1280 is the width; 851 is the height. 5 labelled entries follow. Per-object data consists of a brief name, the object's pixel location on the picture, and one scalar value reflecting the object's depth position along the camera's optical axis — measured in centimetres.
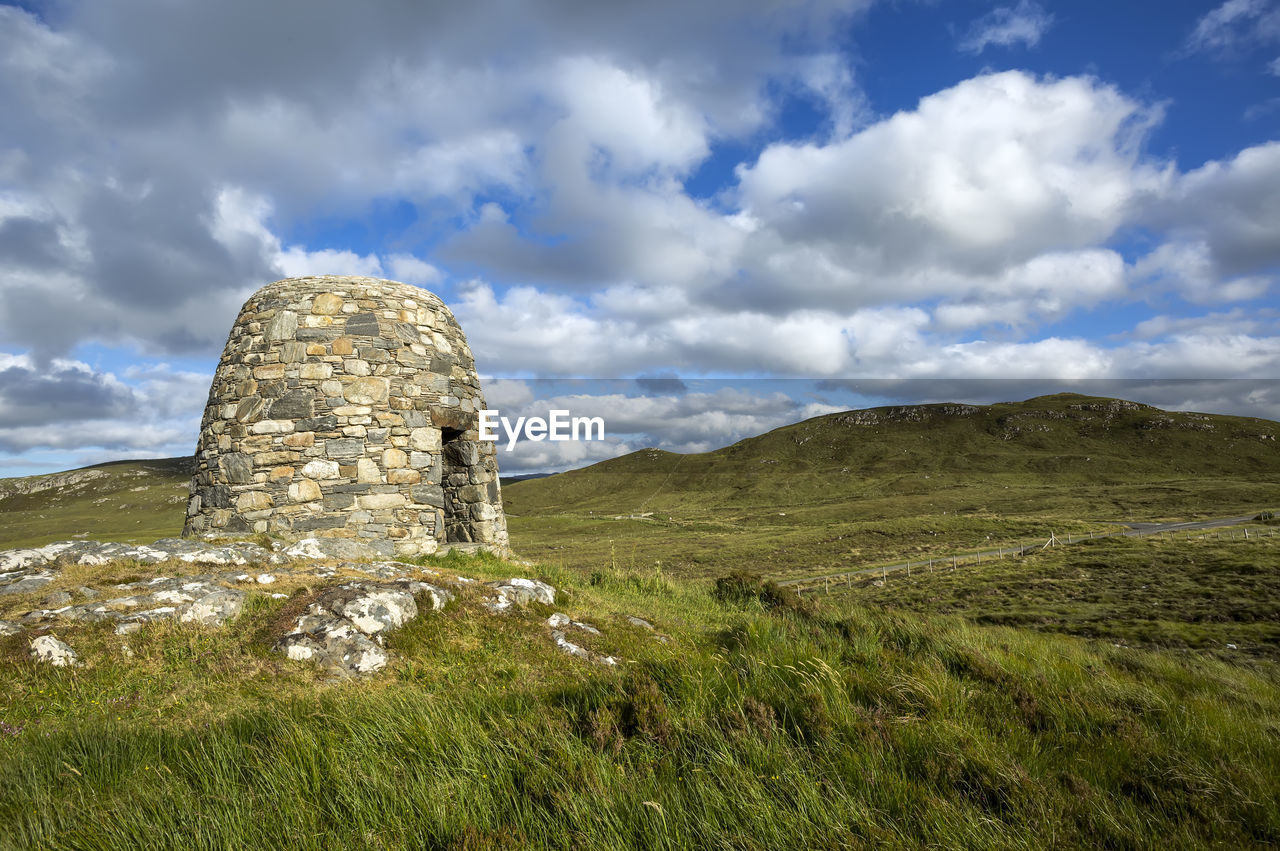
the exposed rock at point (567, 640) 651
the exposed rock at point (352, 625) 584
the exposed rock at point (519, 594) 750
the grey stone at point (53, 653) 526
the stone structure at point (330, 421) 1132
